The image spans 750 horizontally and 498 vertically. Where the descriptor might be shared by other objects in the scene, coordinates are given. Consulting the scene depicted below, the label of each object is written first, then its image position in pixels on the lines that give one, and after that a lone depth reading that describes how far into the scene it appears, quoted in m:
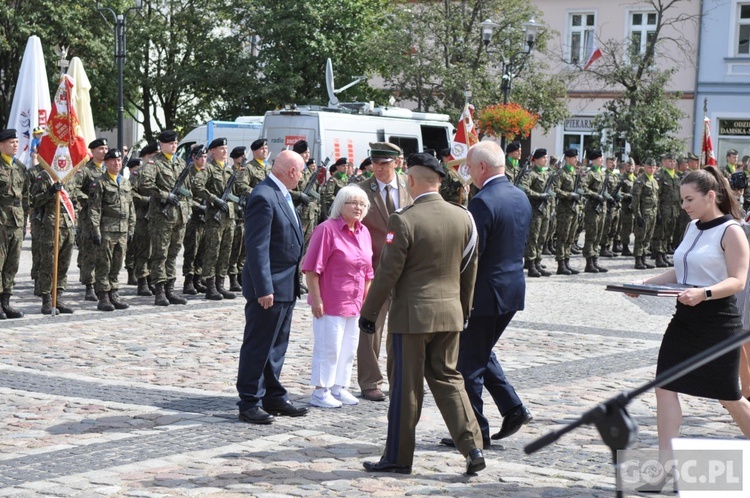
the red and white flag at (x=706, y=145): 17.60
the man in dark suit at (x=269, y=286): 7.44
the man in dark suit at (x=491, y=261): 6.68
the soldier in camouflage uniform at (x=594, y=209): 19.55
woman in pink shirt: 7.94
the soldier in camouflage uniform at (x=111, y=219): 13.45
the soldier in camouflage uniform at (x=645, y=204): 21.16
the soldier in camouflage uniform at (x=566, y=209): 18.98
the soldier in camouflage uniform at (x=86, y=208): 13.66
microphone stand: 2.85
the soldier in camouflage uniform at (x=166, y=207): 14.19
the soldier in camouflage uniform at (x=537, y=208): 18.42
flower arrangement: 25.77
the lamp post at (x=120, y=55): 26.11
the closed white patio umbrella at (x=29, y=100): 18.97
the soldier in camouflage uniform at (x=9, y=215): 12.27
